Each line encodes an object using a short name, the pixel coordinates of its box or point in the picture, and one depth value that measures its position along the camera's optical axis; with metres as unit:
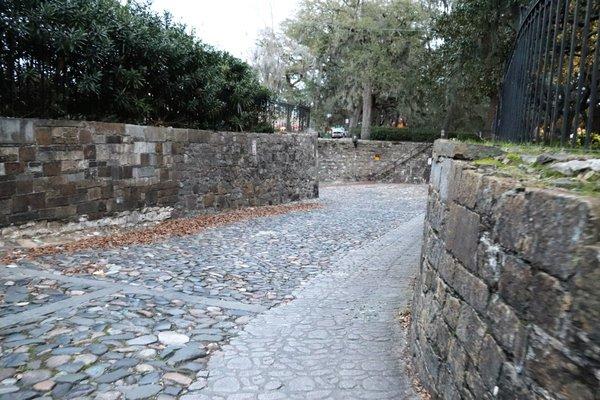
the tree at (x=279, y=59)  31.30
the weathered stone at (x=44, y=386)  2.97
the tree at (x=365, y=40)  25.03
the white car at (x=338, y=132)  37.33
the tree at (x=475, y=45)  13.78
